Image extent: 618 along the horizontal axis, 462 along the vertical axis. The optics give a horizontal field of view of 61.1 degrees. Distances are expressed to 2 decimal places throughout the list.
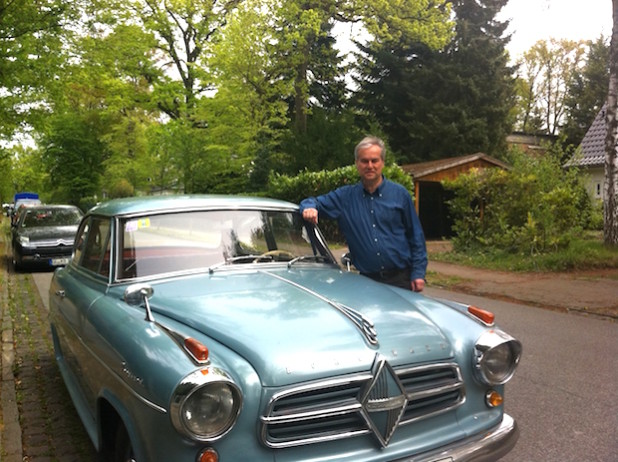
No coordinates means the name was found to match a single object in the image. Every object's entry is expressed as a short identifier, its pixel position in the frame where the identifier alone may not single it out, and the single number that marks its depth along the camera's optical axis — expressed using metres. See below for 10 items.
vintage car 2.15
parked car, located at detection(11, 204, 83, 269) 12.55
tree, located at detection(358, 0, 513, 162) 29.72
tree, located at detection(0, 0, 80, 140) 11.99
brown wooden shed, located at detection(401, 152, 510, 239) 22.11
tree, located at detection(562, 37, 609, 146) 34.94
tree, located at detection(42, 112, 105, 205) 33.78
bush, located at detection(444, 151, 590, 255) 12.97
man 3.92
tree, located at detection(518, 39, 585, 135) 47.25
